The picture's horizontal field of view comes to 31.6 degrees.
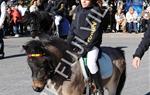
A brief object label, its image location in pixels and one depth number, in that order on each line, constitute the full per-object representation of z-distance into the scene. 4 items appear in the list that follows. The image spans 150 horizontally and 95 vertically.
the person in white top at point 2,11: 5.86
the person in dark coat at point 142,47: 3.22
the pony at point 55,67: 3.39
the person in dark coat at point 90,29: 3.92
